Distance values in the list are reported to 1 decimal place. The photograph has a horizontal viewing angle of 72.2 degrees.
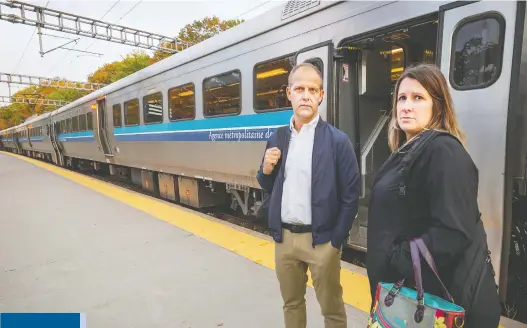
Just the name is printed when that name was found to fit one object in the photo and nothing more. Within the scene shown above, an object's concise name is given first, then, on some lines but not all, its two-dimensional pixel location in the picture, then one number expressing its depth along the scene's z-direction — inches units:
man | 78.0
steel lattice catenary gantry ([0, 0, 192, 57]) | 545.8
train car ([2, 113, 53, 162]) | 869.8
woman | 51.4
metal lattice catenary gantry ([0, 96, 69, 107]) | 2103.5
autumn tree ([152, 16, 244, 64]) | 1453.0
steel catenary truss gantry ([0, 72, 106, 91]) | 1192.2
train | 107.7
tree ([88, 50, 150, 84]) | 1612.9
